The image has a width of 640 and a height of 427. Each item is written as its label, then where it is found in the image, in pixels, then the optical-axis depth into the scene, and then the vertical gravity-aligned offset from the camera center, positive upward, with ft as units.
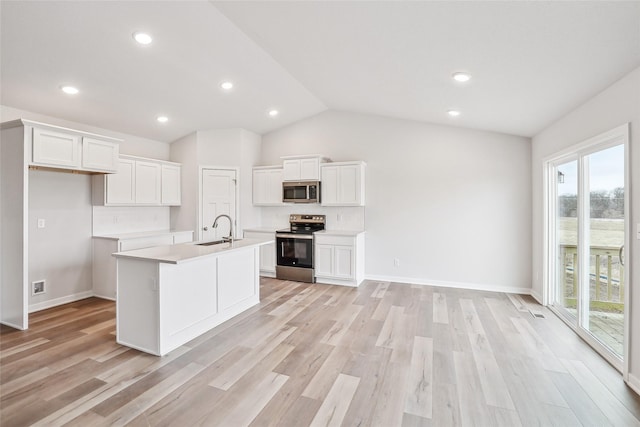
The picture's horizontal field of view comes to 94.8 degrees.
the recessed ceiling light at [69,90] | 11.26 +4.77
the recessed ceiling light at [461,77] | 9.22 +4.35
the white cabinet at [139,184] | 14.25 +1.48
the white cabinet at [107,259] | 13.80 -2.25
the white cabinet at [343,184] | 16.90 +1.69
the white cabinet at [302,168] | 17.61 +2.74
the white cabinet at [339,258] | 16.15 -2.58
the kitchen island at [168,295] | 8.82 -2.67
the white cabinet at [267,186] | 19.08 +1.74
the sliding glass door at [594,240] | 8.41 -0.91
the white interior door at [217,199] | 17.92 +0.83
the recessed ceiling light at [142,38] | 9.26 +5.59
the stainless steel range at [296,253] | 17.07 -2.38
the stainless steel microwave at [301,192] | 17.62 +1.28
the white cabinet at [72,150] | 10.78 +2.53
